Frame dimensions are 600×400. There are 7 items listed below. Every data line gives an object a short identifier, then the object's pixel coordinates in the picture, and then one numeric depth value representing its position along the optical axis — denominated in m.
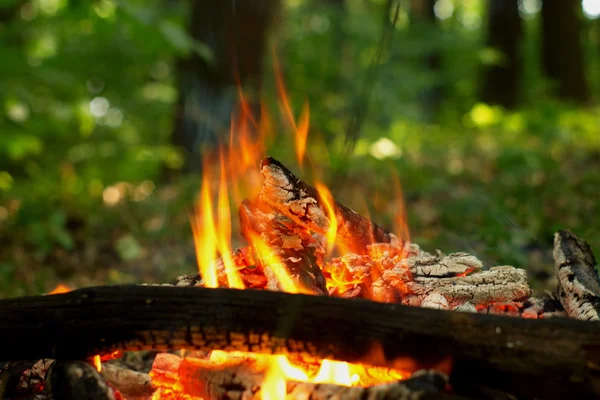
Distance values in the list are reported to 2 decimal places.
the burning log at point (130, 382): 2.89
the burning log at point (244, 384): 2.05
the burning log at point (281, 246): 2.80
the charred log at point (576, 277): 2.85
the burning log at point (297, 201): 2.82
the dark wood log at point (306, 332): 2.05
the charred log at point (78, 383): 2.29
